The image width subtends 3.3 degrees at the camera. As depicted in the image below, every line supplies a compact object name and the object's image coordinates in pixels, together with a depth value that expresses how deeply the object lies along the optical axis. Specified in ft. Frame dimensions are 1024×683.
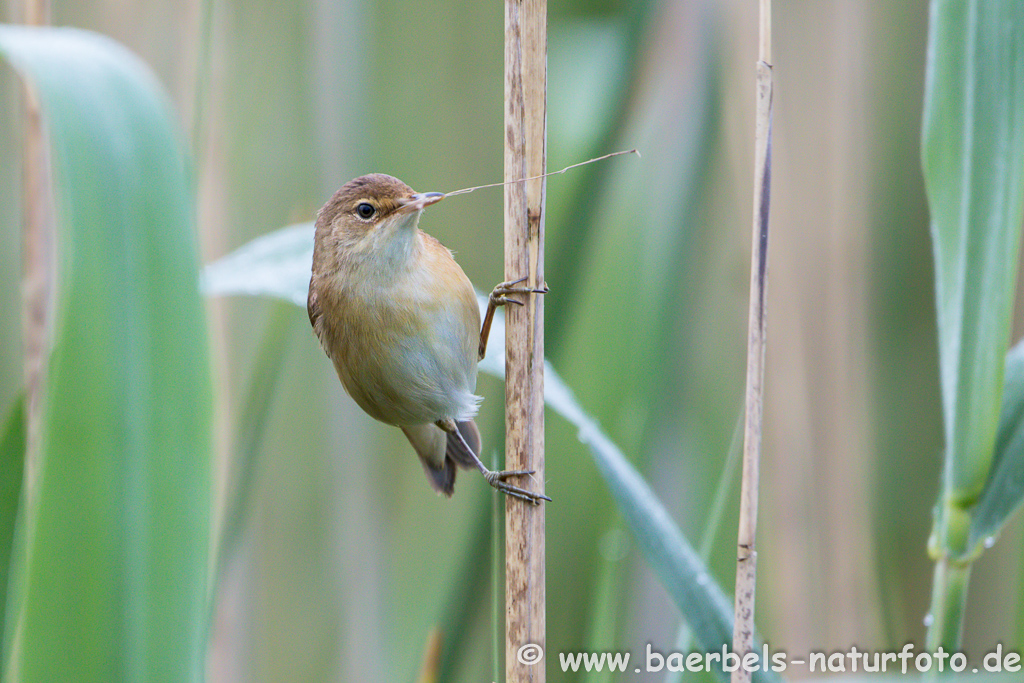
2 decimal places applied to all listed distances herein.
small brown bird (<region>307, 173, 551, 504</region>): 15.52
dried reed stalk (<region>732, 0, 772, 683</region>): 15.28
